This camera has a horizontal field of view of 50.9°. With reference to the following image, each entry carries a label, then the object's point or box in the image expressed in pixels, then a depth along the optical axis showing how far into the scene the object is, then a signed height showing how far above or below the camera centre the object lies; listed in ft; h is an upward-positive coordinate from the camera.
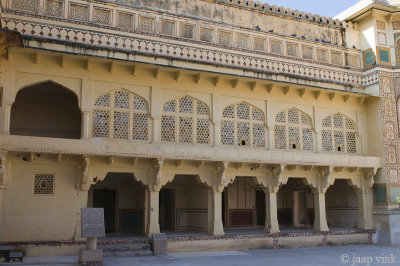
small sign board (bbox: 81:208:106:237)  31.71 -2.00
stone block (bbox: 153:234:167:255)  38.96 -4.52
